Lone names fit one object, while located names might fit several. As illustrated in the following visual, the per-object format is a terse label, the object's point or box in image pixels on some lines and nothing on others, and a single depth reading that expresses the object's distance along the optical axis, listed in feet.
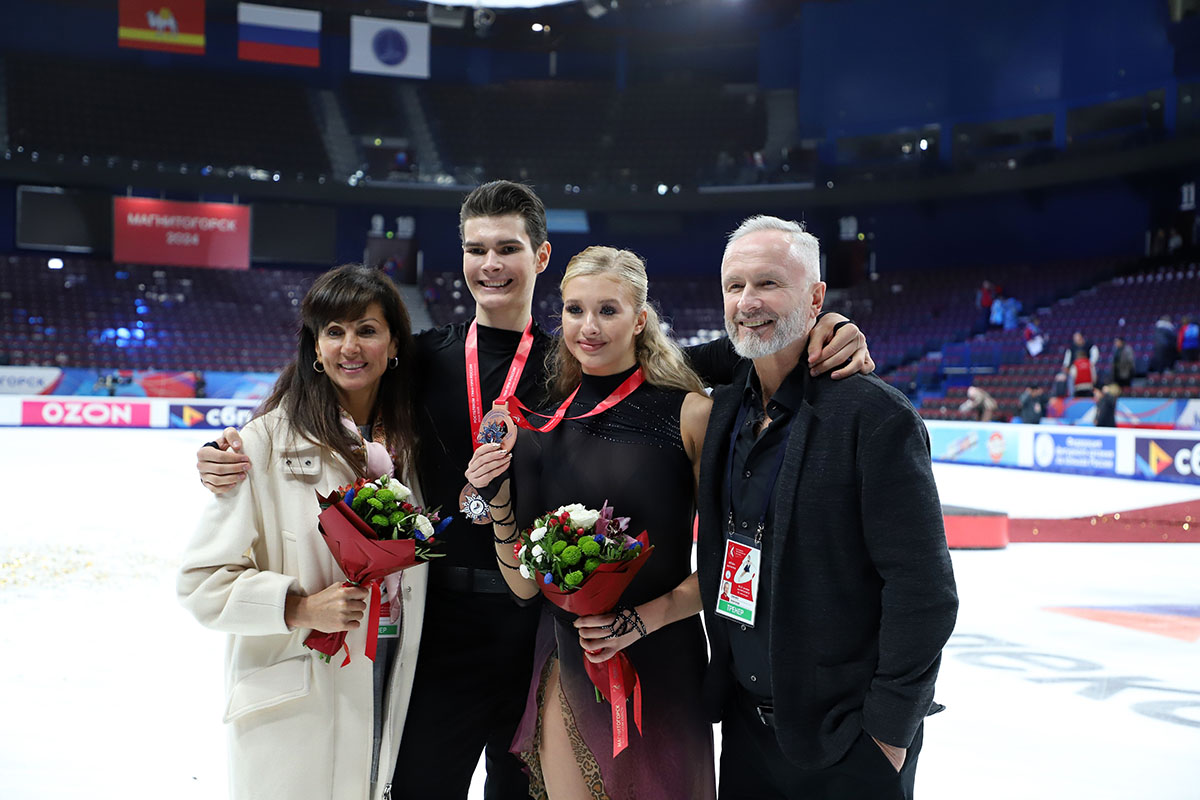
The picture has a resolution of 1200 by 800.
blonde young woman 6.86
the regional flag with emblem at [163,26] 78.43
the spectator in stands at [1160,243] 66.28
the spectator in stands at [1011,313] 70.74
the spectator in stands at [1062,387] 53.26
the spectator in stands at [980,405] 54.60
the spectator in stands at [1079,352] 51.73
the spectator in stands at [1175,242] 64.34
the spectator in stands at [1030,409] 50.31
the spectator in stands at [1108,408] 46.16
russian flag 83.41
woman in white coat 6.40
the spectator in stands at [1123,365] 51.67
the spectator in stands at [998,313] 71.41
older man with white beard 5.72
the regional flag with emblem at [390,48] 84.84
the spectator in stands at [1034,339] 63.10
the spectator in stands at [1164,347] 53.62
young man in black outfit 7.79
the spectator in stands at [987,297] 73.31
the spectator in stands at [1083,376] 51.47
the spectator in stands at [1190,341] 52.80
